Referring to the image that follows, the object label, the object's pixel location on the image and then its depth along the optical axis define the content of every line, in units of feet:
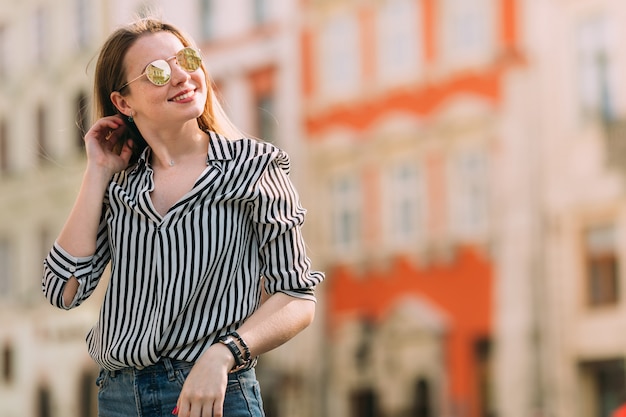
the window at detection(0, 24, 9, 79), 101.14
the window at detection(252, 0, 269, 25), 77.56
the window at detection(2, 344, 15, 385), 93.50
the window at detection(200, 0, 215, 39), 81.50
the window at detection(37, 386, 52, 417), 92.12
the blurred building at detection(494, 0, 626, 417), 57.67
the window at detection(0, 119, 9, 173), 100.53
